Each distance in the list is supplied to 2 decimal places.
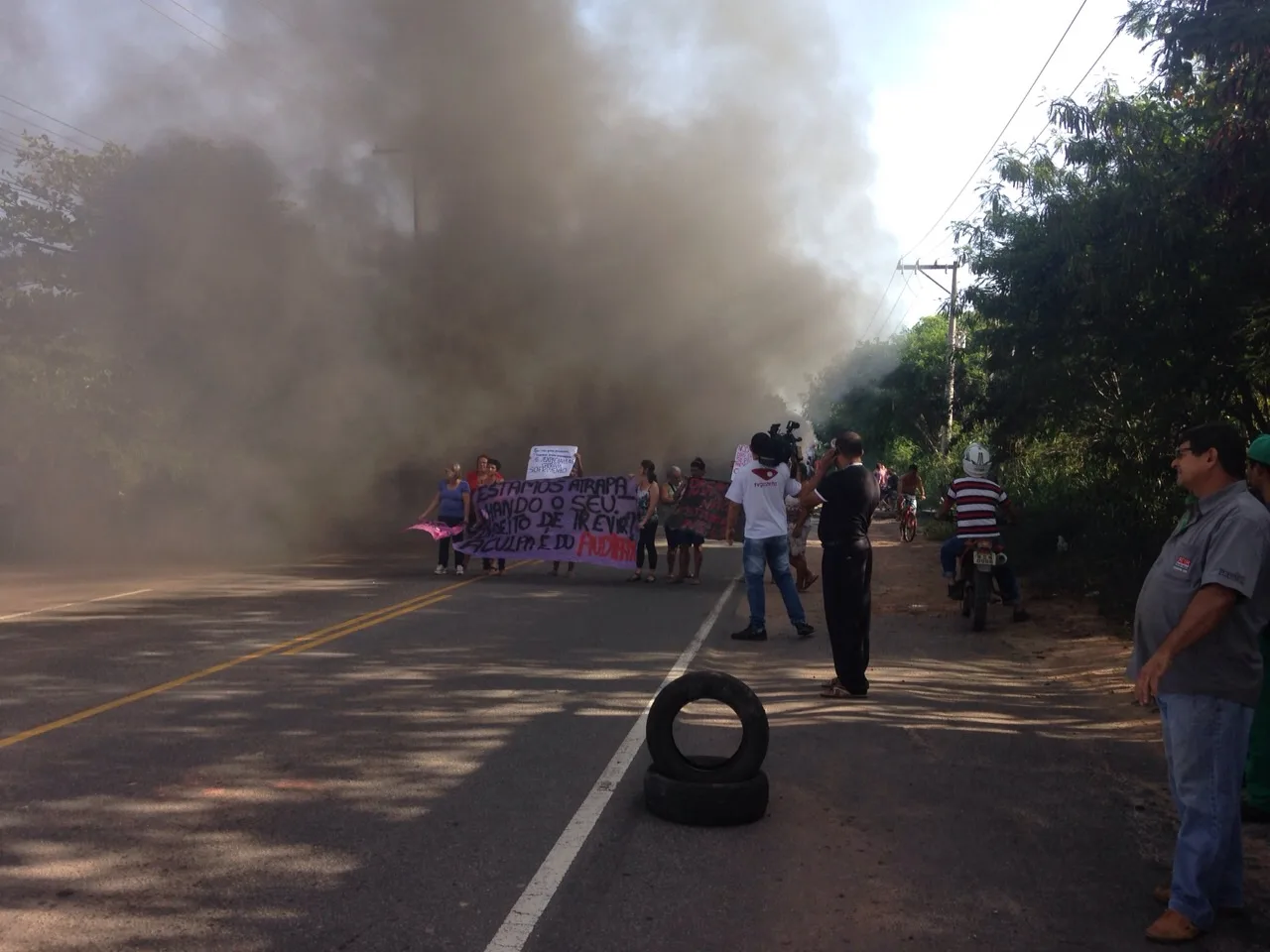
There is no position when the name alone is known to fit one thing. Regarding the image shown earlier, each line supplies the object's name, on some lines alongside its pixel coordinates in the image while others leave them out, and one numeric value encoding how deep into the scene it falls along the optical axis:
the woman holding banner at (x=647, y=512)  14.49
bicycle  23.86
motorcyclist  10.34
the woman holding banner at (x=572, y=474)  15.33
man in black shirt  7.16
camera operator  9.34
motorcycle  10.22
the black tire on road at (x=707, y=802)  4.65
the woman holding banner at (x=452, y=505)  15.20
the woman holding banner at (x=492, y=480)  15.60
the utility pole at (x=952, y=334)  28.36
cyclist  23.61
